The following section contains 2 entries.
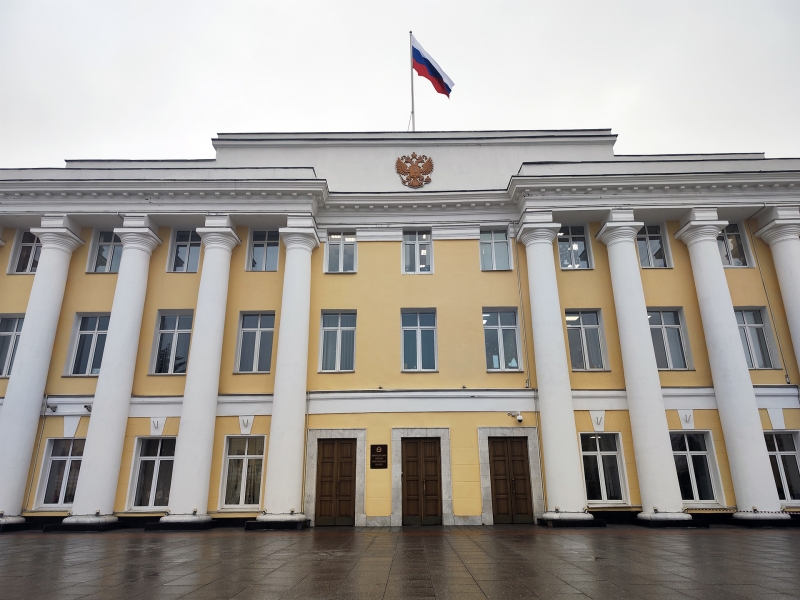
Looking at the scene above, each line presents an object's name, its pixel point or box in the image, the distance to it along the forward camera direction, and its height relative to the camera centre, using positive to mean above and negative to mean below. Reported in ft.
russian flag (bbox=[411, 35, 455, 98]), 67.31 +51.67
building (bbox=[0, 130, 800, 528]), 49.08 +12.92
